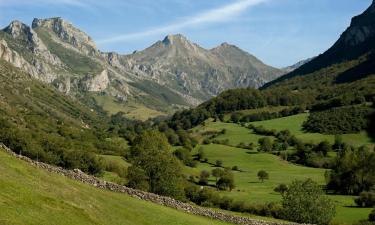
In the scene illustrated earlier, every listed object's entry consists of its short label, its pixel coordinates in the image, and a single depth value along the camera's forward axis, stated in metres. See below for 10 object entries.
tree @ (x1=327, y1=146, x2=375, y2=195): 156.75
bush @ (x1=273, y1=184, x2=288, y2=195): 152.45
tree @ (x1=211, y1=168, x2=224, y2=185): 174.70
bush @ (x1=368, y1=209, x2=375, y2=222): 102.41
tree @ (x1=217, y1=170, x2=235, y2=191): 164.50
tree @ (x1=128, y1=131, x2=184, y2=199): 101.62
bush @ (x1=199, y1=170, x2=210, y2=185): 179.75
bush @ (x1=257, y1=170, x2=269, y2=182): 176.62
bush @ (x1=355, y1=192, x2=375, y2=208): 129.00
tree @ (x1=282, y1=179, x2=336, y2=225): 91.81
